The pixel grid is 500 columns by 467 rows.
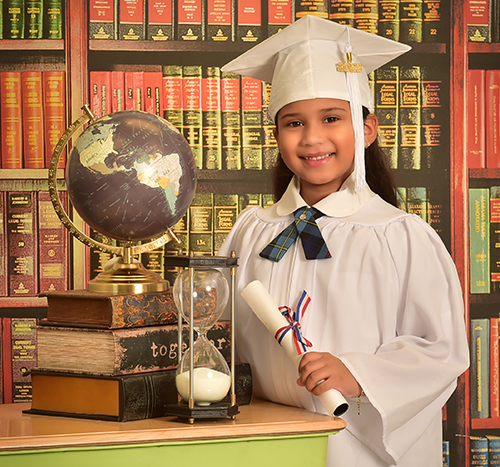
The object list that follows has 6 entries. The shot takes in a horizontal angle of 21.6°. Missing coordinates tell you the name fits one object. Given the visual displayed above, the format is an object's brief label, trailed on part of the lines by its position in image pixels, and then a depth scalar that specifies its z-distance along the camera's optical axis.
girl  2.00
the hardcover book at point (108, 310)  1.90
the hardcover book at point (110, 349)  1.88
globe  1.92
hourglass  1.84
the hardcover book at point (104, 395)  1.87
